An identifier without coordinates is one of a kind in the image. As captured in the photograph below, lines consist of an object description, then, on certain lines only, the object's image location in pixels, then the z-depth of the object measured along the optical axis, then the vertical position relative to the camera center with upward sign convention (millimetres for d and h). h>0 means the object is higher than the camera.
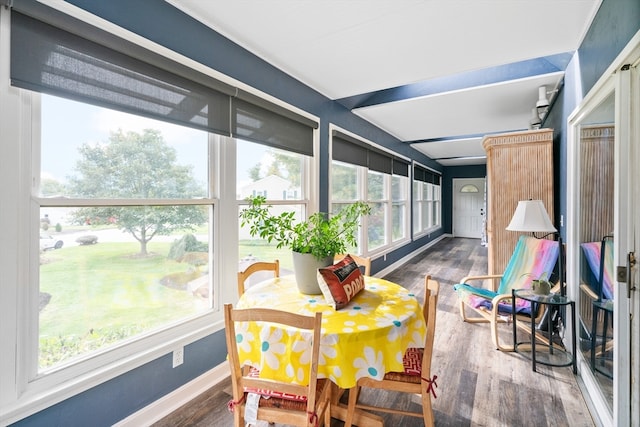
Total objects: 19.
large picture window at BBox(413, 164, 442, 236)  7508 +339
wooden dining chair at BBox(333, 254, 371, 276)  2387 -383
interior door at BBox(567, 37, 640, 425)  1504 -147
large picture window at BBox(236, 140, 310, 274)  2566 +252
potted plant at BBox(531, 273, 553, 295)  2562 -626
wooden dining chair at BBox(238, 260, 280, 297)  1976 -412
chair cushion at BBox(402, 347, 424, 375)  1596 -796
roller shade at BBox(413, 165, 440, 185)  7408 +1007
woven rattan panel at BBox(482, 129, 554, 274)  3346 +387
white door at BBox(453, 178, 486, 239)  10164 +197
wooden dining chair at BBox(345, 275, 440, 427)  1521 -857
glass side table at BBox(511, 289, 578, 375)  2371 -1041
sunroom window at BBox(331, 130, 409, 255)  4094 +423
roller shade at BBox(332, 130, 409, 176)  3871 +859
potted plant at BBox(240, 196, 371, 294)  1821 -178
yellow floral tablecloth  1334 -596
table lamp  2805 -60
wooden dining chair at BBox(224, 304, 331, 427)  1194 -758
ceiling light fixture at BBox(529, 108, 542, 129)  3953 +1197
